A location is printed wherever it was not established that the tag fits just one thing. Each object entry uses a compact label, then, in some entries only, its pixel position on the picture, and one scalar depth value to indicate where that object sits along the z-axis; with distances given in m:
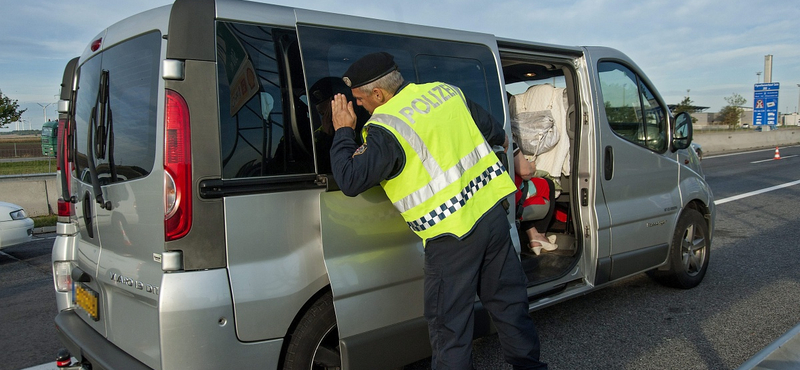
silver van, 2.32
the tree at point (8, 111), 34.69
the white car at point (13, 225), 6.50
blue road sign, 31.78
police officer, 2.45
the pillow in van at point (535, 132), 4.51
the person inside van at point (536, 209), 4.52
